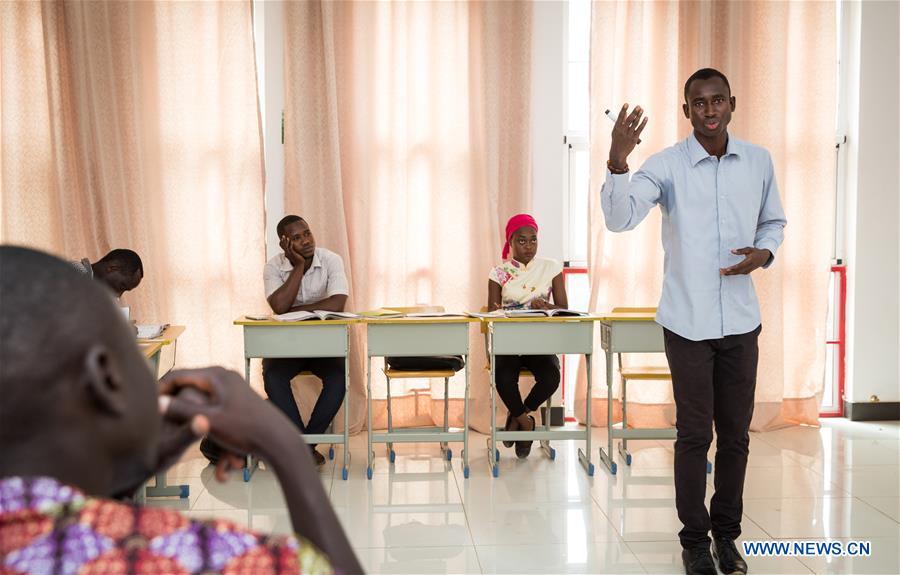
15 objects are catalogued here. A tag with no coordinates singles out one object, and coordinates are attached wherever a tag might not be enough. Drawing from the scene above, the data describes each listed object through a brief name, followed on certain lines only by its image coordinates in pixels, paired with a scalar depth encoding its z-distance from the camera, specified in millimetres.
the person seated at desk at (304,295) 4355
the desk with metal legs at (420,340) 4199
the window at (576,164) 5340
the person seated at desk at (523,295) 4531
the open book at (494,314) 4281
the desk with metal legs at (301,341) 4109
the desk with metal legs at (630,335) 4301
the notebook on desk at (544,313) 4207
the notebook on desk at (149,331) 3647
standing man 2703
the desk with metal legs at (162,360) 3381
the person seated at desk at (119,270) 3793
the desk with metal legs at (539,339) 4215
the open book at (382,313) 4211
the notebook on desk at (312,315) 4105
